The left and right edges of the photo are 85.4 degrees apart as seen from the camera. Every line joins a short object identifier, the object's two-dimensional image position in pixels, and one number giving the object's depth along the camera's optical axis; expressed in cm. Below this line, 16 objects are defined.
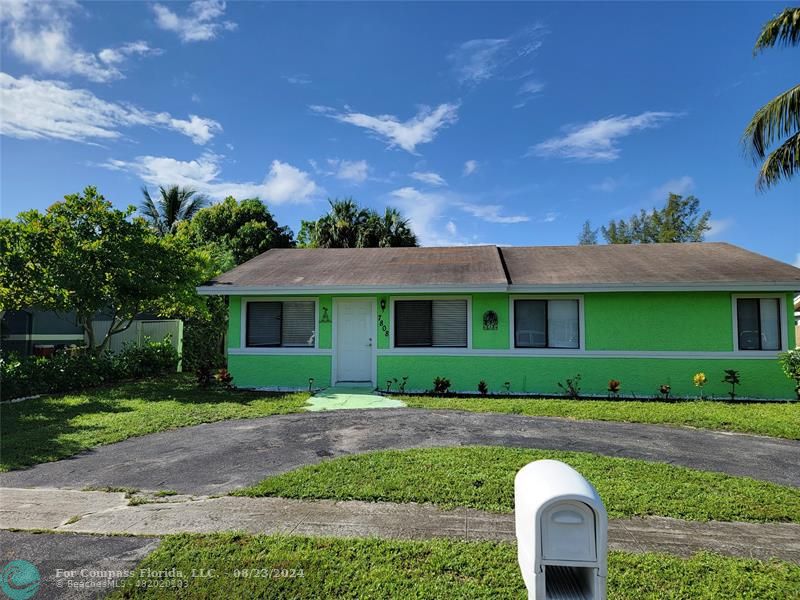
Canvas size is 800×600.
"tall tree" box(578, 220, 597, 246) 4644
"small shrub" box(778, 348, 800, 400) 923
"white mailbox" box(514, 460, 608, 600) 167
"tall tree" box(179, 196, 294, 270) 2716
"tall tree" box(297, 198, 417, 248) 2339
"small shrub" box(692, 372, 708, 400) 963
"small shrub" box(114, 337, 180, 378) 1290
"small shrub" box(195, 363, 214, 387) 1134
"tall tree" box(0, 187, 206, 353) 1034
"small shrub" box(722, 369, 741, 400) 967
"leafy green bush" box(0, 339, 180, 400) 973
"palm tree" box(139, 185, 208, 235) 2939
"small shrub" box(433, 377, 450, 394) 1047
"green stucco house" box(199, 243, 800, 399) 1002
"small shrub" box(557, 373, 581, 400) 1028
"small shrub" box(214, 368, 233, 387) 1112
